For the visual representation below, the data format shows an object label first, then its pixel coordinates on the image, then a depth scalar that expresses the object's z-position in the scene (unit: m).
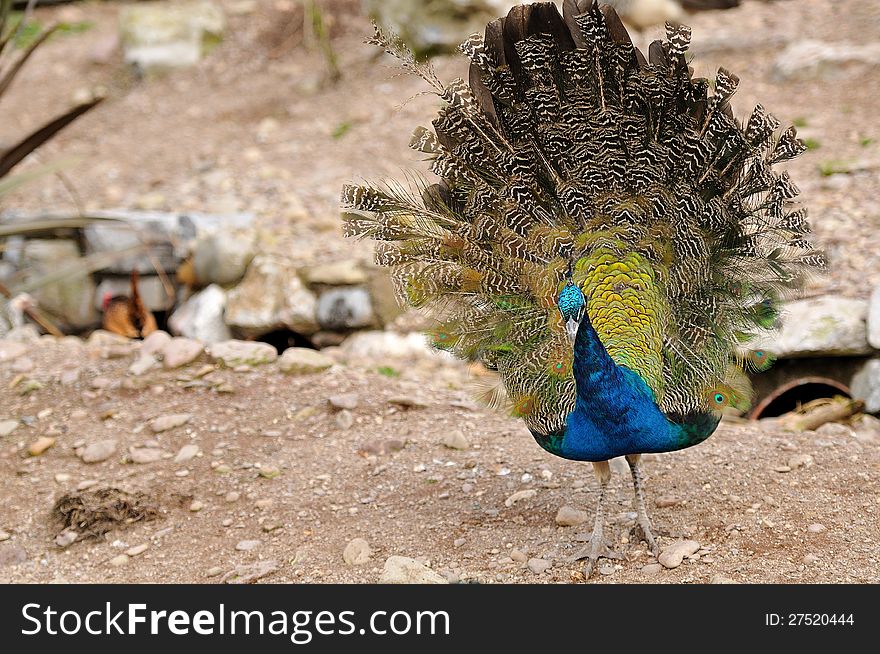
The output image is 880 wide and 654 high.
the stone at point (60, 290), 8.71
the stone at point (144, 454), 5.28
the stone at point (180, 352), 6.12
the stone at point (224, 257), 8.28
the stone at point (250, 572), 4.23
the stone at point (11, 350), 6.46
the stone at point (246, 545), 4.54
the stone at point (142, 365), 6.09
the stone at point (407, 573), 3.97
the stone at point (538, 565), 4.16
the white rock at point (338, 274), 7.87
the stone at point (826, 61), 9.55
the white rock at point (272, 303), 7.89
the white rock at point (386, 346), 7.43
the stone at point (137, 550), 4.57
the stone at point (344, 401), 5.68
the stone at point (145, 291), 8.70
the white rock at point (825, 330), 6.20
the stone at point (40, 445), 5.39
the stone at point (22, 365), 6.29
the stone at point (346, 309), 7.81
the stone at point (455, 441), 5.34
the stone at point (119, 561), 4.52
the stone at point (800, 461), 4.85
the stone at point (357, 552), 4.33
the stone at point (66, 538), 4.67
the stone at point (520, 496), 4.84
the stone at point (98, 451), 5.32
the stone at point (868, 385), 6.07
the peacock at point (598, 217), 4.18
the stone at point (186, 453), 5.29
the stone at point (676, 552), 4.07
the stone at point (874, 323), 6.05
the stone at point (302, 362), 6.11
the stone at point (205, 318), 8.05
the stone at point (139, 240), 8.62
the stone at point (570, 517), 4.60
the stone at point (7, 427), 5.58
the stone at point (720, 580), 3.87
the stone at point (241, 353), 6.16
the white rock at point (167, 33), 12.14
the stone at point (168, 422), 5.54
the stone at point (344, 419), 5.57
